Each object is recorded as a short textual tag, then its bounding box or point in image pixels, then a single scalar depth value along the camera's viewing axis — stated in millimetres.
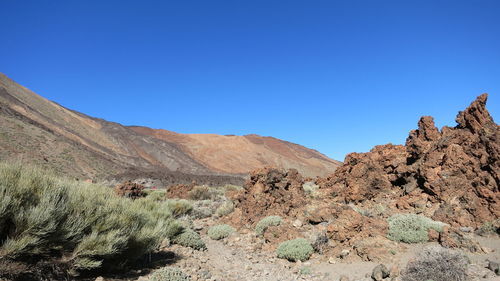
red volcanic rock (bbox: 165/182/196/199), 17719
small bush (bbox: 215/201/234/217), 12961
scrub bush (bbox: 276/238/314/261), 7512
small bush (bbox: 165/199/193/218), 13125
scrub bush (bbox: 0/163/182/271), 4082
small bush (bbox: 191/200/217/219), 13594
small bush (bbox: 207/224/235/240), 10219
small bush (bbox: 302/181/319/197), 13028
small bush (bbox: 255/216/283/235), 9688
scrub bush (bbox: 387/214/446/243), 7406
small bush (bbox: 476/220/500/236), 7223
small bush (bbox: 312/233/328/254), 7661
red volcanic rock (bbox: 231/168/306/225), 10969
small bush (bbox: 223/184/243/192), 22238
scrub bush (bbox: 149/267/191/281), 5250
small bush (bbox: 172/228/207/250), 8266
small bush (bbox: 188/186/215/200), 17719
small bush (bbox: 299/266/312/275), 6715
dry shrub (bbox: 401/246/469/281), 5207
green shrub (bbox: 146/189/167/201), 16498
